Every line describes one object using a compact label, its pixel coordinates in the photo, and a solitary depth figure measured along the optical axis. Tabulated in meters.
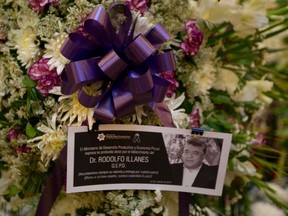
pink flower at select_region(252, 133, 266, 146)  1.53
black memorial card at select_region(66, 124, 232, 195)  1.26
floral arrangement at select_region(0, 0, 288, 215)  1.28
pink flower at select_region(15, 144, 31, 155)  1.33
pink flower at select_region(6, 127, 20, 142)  1.33
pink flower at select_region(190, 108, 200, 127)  1.37
